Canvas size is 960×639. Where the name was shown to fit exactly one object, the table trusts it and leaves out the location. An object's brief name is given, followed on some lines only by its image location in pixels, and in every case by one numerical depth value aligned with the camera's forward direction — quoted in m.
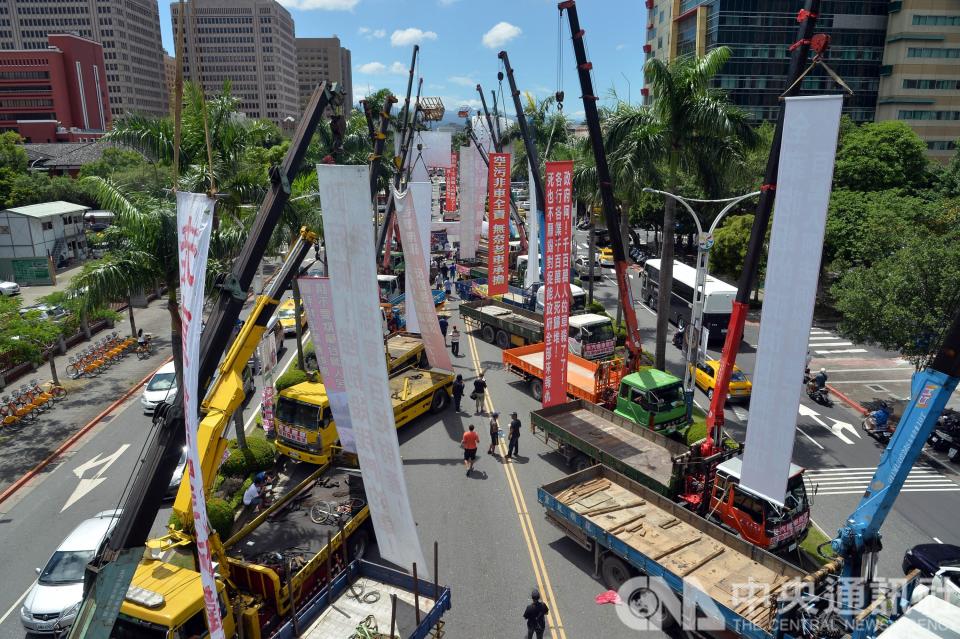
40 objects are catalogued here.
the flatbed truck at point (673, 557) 10.43
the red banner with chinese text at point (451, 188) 57.07
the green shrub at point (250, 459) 16.67
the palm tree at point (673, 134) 21.06
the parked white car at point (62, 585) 11.44
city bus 27.92
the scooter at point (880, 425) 19.80
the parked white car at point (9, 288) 39.03
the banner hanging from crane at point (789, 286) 11.03
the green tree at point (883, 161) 38.03
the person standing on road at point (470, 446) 17.78
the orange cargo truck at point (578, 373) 20.69
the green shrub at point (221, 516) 13.66
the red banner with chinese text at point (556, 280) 19.39
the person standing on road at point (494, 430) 19.26
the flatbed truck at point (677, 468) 12.64
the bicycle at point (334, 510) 13.06
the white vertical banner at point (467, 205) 42.56
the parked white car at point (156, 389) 22.23
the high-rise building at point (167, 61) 118.64
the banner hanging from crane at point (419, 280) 20.61
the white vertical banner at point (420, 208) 24.20
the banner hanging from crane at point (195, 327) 7.93
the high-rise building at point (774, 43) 62.09
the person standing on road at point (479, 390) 22.36
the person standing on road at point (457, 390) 21.94
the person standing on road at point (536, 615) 10.62
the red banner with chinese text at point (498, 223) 30.70
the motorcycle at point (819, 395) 22.78
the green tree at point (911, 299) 19.33
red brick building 86.88
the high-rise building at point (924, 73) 59.59
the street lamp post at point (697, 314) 17.08
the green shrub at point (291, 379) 21.08
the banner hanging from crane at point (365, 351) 9.92
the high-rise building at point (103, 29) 106.81
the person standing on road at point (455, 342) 28.38
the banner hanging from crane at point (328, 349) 14.16
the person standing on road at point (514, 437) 18.28
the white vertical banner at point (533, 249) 31.75
